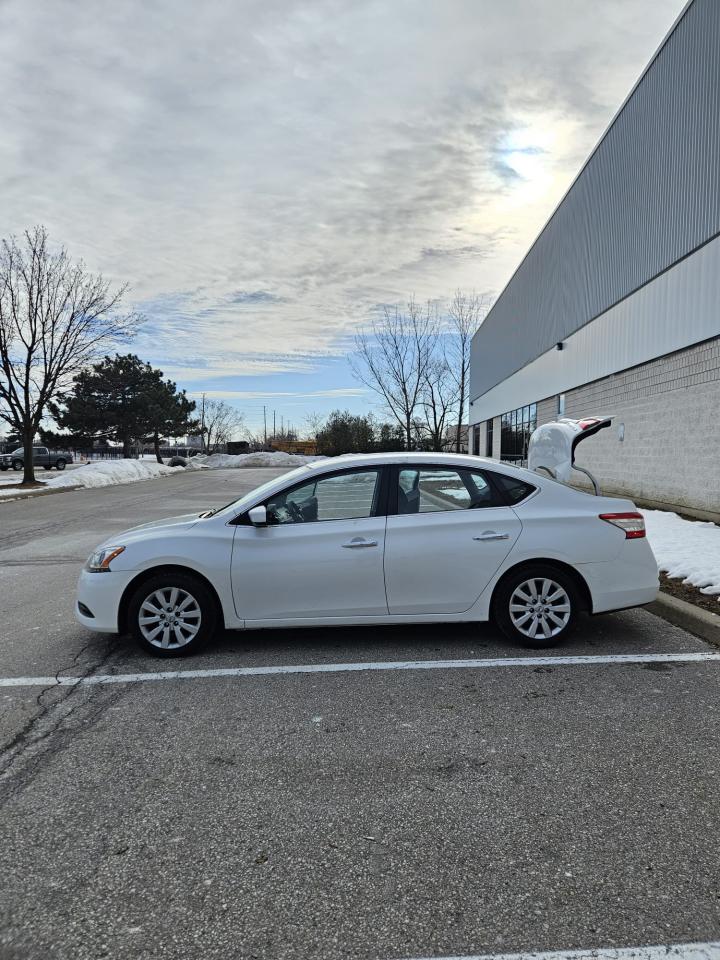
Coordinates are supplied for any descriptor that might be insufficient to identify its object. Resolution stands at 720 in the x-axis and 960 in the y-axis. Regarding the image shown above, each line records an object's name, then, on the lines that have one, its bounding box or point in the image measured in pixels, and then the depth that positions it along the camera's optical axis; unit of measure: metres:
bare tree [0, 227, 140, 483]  26.09
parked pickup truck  45.19
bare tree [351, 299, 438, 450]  32.00
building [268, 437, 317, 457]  83.51
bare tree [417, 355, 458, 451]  32.97
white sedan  4.85
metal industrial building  11.52
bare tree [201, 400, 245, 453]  106.12
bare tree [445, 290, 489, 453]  34.25
